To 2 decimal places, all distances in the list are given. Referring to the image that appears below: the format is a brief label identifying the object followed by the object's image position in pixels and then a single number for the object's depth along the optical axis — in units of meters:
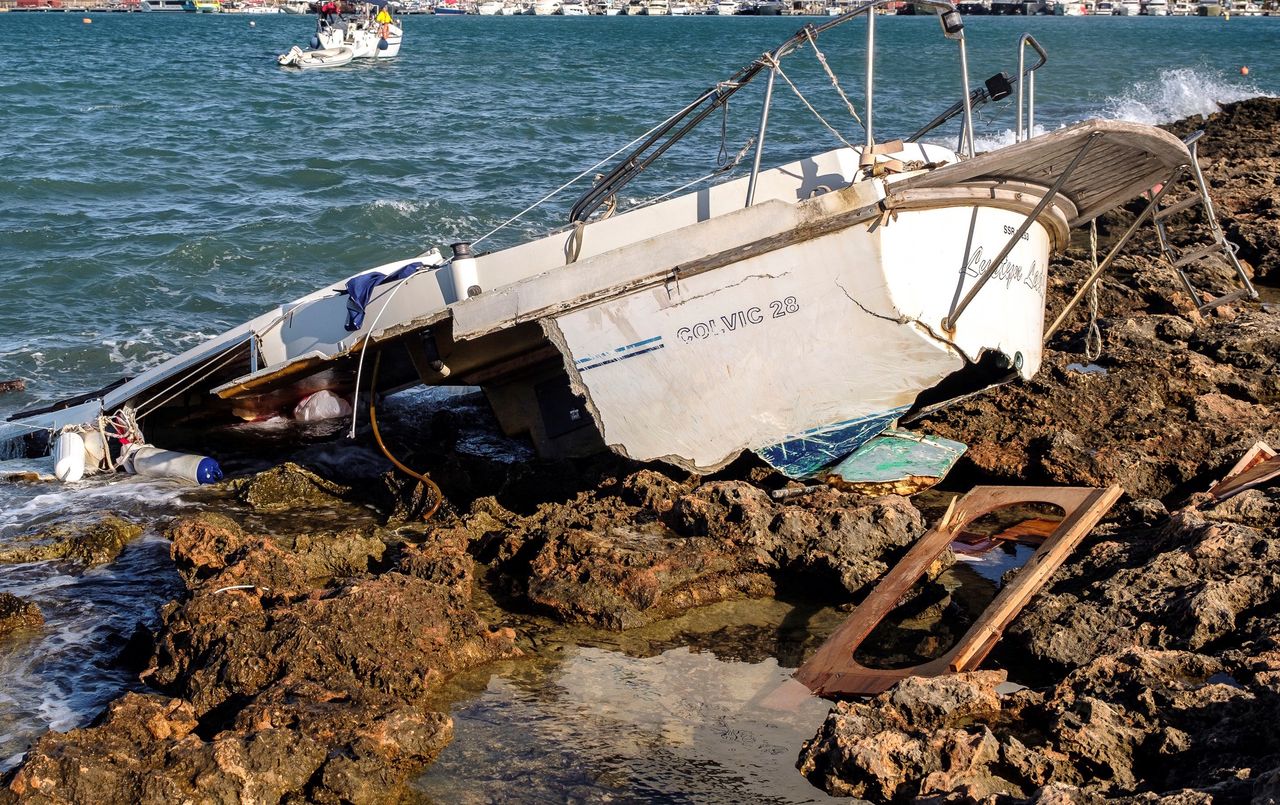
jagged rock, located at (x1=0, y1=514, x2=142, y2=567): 7.06
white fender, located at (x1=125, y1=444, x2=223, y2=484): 8.64
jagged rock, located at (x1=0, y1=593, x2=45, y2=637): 6.05
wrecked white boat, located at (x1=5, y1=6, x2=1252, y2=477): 6.68
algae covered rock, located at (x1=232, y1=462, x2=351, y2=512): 8.06
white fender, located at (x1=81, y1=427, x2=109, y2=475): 8.84
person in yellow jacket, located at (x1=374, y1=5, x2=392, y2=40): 48.62
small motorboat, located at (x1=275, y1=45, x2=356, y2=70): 45.22
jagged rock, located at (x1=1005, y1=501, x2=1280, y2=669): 5.02
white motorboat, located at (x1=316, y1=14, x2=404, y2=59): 46.81
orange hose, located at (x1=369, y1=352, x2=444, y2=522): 7.54
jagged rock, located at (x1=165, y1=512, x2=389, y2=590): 6.10
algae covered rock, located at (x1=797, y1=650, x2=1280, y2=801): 4.16
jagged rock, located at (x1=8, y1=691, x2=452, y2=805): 4.38
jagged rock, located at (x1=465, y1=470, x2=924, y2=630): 5.97
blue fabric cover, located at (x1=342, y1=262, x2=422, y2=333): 7.95
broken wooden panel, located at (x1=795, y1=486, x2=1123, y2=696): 5.09
